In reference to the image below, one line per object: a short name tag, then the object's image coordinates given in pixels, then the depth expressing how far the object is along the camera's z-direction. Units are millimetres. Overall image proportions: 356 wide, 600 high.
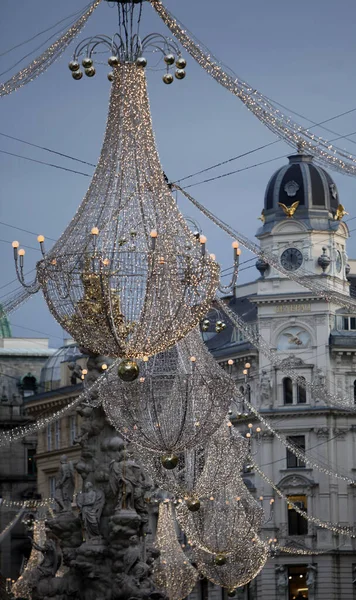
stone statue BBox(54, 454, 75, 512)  42378
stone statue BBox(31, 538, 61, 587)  41344
